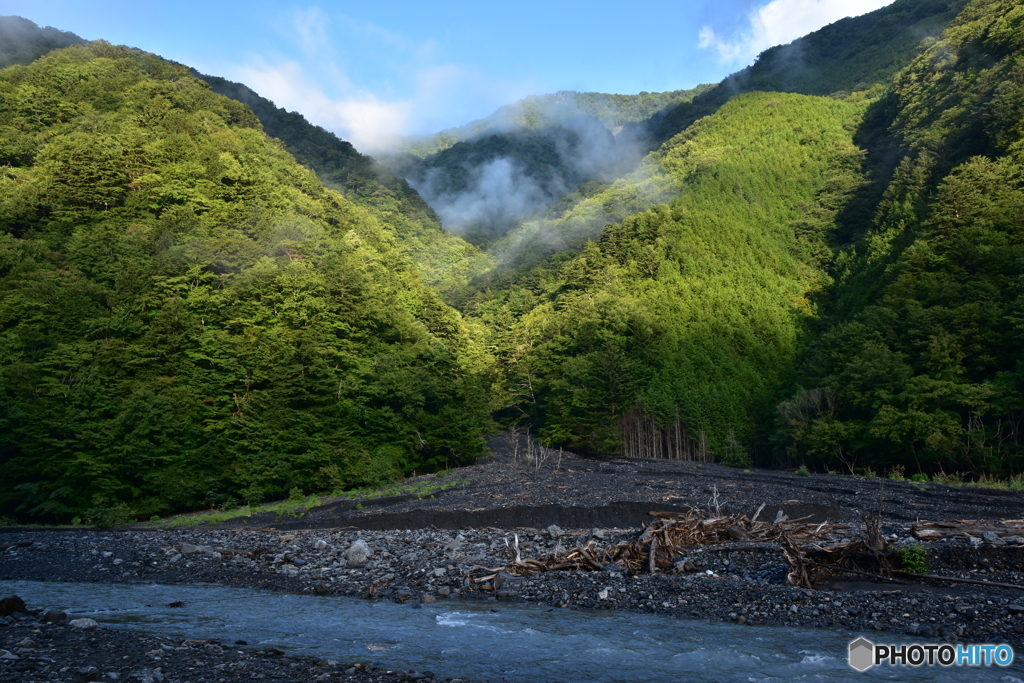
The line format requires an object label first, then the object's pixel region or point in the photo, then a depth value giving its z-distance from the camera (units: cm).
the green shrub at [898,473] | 3528
